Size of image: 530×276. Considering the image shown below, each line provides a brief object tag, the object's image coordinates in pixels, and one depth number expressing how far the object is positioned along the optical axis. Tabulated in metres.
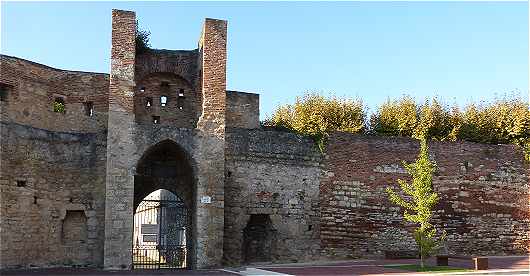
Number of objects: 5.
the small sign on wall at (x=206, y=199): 17.72
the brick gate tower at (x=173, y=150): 17.12
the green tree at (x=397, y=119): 23.14
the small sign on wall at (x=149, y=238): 31.24
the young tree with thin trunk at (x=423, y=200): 16.48
